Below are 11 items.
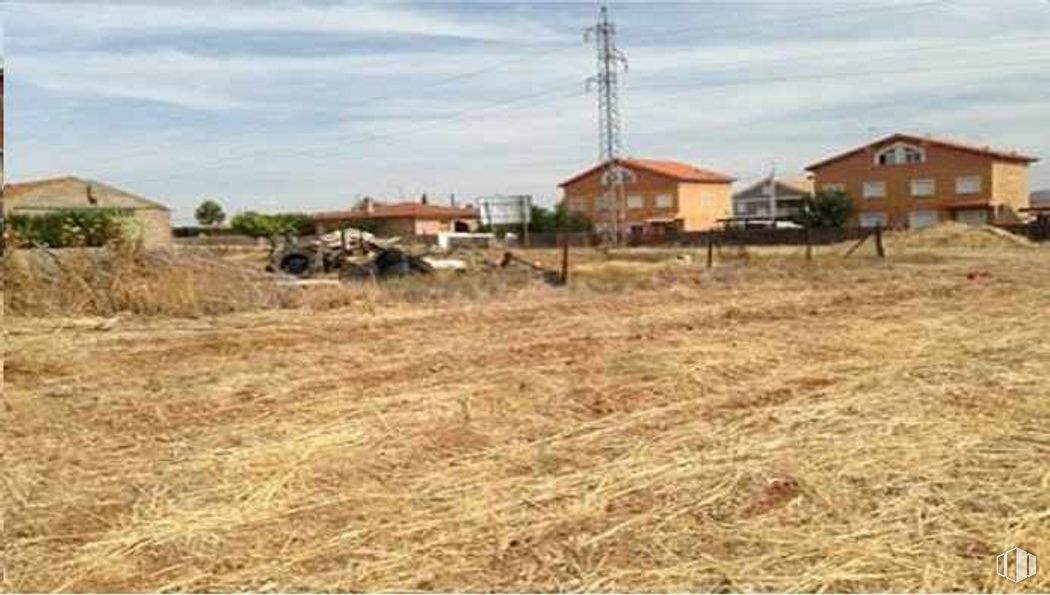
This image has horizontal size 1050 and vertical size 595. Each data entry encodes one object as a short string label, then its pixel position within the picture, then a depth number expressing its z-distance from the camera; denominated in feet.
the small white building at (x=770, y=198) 248.11
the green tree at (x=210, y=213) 269.85
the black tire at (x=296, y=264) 74.19
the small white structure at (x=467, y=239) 142.82
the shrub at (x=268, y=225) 210.38
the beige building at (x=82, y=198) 164.76
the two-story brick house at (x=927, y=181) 202.08
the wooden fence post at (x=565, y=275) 55.01
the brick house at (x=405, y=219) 250.37
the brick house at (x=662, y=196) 244.22
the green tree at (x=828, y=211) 207.72
